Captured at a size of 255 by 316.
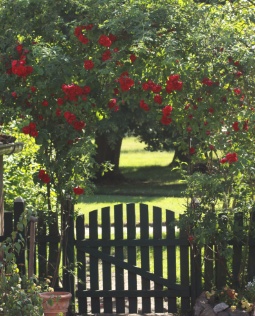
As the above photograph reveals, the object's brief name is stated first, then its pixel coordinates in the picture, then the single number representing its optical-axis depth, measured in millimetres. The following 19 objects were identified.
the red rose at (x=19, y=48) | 11429
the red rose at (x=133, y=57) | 11095
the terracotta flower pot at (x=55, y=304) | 10511
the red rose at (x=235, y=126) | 10954
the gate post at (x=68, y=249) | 12147
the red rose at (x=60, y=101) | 11384
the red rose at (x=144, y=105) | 11538
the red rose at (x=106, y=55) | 11076
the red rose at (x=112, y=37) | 11153
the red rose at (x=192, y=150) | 11891
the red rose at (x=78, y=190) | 11397
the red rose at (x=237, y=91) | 11108
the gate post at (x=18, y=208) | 11865
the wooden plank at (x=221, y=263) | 11750
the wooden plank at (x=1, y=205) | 10605
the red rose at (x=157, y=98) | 11256
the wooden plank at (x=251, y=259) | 11974
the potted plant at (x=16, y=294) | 8759
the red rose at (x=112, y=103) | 11923
